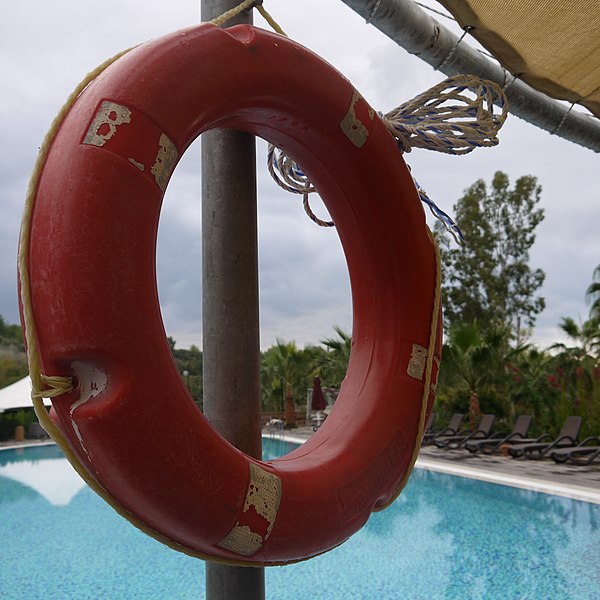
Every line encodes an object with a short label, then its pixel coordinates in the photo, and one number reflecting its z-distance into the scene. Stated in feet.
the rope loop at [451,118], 5.38
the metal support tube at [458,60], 7.19
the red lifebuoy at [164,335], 3.10
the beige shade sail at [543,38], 6.47
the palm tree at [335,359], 43.47
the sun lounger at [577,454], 26.68
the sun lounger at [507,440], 31.24
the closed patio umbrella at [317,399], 40.86
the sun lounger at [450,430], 35.12
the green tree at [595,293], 45.52
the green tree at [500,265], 69.56
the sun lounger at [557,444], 28.68
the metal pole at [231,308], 4.56
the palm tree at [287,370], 52.03
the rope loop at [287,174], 5.90
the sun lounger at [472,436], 33.19
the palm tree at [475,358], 35.94
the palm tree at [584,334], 41.32
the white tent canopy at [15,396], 45.52
